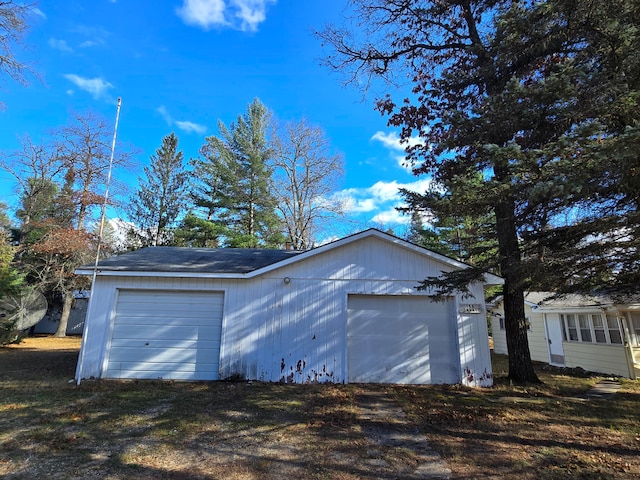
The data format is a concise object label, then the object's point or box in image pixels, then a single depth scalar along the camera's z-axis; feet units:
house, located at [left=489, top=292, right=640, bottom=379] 36.83
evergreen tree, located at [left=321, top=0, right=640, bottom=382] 12.91
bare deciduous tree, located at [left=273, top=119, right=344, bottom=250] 76.59
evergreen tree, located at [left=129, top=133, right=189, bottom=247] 79.71
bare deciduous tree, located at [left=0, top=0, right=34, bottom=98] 23.06
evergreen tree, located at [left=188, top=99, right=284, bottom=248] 77.46
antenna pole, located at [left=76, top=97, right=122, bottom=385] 25.70
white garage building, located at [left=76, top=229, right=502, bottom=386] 26.99
